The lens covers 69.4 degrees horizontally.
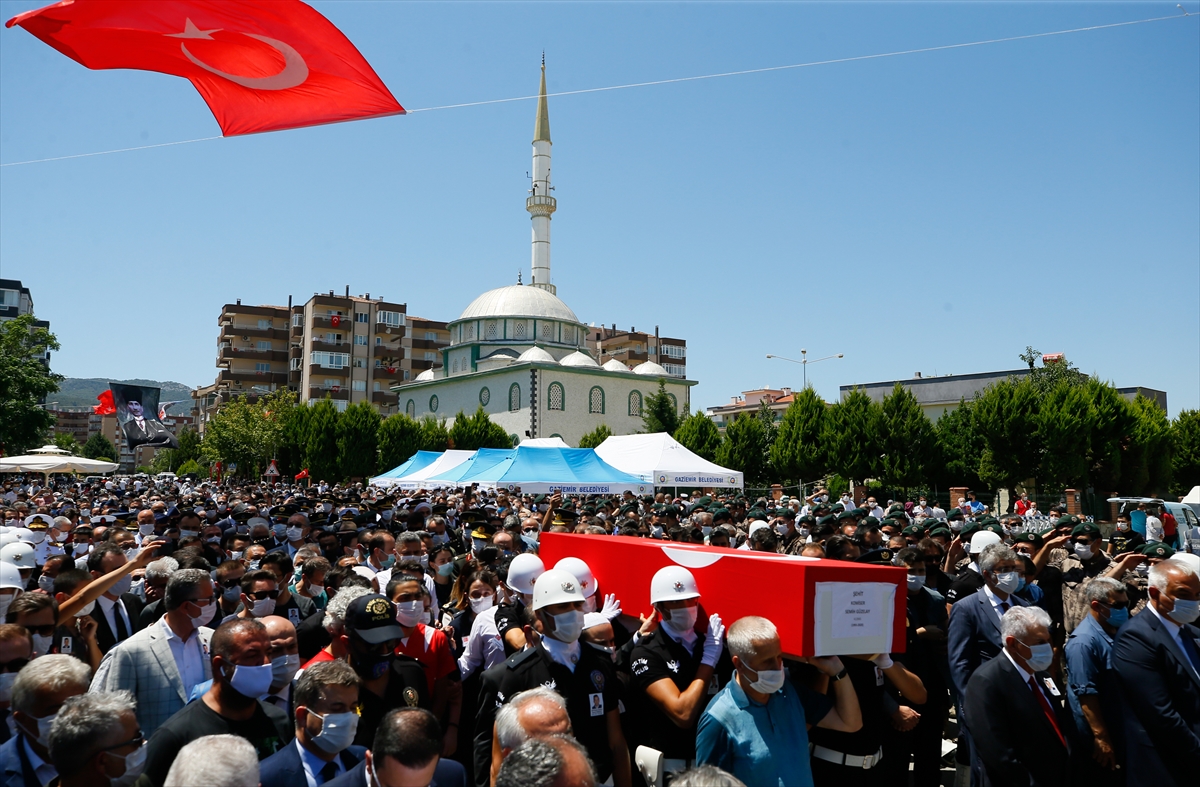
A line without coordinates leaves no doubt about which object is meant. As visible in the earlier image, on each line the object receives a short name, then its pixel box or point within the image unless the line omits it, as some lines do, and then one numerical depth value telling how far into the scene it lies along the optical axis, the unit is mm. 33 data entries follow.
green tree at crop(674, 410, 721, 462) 50406
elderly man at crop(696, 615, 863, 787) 3666
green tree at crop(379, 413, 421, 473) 55250
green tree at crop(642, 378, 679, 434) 58312
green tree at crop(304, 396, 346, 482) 54719
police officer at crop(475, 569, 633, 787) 3986
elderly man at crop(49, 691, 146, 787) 2957
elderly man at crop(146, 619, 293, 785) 3541
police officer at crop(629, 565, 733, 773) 4176
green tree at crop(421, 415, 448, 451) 56750
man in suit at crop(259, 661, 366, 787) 3266
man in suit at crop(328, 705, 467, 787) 2869
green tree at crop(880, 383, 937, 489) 41312
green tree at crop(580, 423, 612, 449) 56541
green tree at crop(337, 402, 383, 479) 54188
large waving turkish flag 7520
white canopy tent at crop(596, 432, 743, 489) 26078
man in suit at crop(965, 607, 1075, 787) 4238
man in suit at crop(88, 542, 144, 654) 5965
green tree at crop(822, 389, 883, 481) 41625
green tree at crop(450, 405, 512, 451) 56656
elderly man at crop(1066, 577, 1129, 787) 4723
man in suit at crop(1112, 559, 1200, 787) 4438
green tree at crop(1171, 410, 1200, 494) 42656
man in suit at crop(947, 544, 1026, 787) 5379
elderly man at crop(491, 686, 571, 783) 3105
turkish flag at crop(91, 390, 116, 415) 48234
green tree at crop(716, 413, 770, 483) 47812
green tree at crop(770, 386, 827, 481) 43125
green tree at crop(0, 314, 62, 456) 28094
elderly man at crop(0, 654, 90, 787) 3295
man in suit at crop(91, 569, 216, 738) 4391
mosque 62750
